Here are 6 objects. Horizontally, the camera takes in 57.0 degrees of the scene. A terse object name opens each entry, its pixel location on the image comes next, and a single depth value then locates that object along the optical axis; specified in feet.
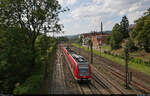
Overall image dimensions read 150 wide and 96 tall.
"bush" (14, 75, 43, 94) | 38.13
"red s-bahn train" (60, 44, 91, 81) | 63.21
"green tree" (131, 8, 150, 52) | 125.09
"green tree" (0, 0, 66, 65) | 59.98
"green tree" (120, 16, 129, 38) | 209.26
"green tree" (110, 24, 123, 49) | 171.94
